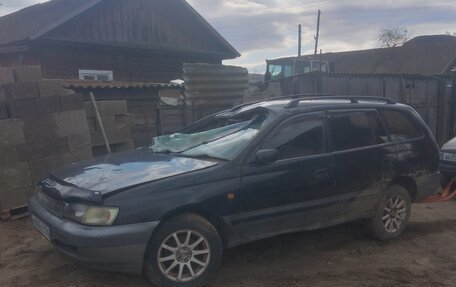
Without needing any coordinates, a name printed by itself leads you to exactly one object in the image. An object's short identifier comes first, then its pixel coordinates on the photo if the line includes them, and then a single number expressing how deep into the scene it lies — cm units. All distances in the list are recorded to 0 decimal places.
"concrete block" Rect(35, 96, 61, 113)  626
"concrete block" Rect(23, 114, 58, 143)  615
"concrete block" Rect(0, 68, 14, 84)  621
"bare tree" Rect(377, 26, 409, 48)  4625
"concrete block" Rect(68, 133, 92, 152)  663
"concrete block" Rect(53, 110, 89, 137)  648
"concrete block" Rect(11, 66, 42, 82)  633
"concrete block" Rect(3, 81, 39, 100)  604
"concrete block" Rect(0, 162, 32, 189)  593
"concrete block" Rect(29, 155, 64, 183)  620
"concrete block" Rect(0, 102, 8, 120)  595
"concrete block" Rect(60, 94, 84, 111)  652
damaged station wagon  357
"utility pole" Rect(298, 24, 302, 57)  3759
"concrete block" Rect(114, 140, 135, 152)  782
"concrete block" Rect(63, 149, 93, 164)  657
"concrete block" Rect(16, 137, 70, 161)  611
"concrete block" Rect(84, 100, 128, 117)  741
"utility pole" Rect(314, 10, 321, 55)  3605
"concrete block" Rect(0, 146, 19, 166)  593
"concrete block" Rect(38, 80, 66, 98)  632
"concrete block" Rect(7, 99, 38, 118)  602
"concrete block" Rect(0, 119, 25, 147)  593
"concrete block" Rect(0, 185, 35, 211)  591
